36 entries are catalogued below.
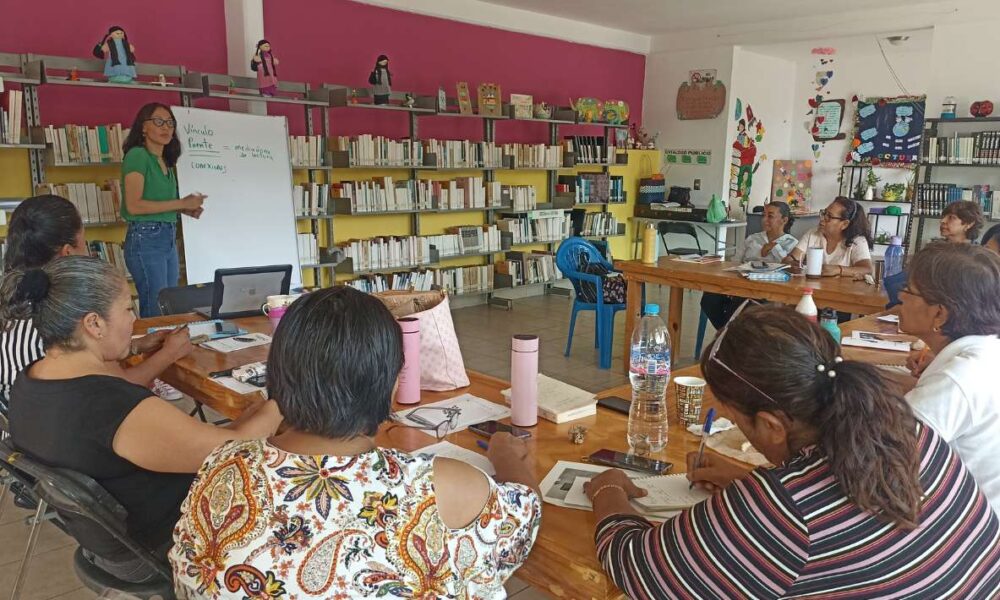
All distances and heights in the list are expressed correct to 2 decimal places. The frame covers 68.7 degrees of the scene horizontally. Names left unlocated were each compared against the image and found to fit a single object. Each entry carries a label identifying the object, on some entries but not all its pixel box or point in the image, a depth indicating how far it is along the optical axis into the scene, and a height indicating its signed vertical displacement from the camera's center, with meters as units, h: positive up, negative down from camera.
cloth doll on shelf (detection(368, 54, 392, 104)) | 6.17 +0.71
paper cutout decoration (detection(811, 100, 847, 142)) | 10.03 +0.68
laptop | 2.91 -0.50
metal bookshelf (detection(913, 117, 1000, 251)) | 7.14 +0.08
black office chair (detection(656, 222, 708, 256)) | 8.63 -0.72
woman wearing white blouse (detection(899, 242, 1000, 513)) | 1.49 -0.39
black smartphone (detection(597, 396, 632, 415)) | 1.97 -0.64
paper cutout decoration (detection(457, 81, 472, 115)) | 6.88 +0.61
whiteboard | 5.00 -0.19
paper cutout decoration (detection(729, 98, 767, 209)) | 9.21 +0.16
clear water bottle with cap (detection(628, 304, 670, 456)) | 1.75 -0.56
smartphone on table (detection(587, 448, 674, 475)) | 1.58 -0.63
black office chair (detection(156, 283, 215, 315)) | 3.25 -0.61
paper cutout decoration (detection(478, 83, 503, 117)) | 7.11 +0.63
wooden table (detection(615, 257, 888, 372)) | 3.96 -0.68
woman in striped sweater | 1.02 -0.48
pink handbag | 2.06 -0.48
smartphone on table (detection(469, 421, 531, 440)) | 1.77 -0.63
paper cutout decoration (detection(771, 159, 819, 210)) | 10.11 -0.16
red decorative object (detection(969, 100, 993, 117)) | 6.77 +0.59
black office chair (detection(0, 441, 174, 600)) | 1.48 -0.76
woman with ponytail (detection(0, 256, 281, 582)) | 1.56 -0.54
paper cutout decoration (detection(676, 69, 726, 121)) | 8.91 +0.88
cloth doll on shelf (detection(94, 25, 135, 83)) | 4.69 +0.67
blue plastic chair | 5.32 -0.82
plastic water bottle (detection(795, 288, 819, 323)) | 2.41 -0.44
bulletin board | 9.51 +0.53
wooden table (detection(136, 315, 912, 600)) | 1.26 -0.65
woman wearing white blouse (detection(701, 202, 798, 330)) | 5.04 -0.53
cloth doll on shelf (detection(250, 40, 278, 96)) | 5.38 +0.70
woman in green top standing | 4.18 -0.23
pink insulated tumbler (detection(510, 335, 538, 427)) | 1.77 -0.52
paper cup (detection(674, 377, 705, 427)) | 1.88 -0.59
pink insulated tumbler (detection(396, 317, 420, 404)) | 1.92 -0.54
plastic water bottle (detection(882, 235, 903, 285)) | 4.38 -0.52
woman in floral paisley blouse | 1.09 -0.51
